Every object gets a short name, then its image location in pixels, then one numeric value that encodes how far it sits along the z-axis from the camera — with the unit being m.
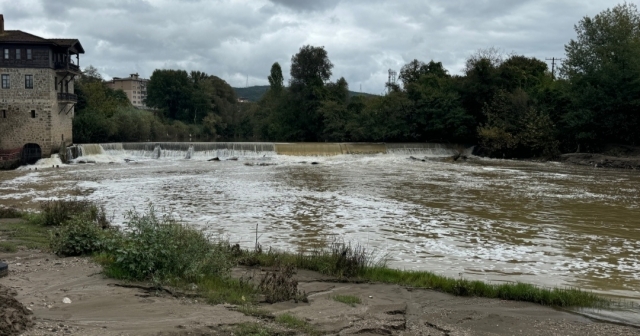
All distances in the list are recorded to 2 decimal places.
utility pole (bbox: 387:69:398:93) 58.70
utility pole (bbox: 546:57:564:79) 63.02
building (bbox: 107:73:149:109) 145.62
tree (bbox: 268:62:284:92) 74.25
